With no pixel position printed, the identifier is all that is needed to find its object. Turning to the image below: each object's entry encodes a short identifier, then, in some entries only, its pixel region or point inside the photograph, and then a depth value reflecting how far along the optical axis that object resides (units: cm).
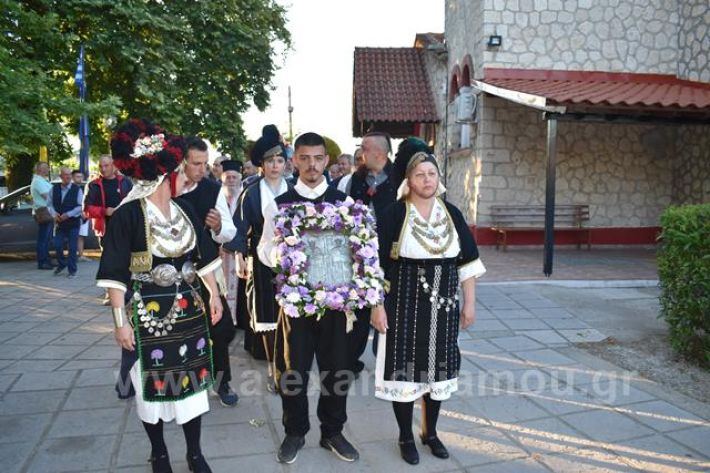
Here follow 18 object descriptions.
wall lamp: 1168
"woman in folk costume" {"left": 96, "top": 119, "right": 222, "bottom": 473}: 299
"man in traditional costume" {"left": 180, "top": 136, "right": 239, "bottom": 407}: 424
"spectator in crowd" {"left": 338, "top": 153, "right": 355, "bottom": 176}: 911
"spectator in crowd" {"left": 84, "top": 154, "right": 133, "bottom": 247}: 743
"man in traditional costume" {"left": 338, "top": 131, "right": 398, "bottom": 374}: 512
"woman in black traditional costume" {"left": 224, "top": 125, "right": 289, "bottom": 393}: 442
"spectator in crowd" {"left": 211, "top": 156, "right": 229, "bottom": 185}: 922
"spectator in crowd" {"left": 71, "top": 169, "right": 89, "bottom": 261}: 1137
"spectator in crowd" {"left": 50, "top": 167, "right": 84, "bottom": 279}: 970
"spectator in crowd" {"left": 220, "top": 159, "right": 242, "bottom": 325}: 587
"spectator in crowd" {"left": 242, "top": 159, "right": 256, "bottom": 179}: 932
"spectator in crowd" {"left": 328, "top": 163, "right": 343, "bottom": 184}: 1029
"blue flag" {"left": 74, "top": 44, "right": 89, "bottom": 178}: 1283
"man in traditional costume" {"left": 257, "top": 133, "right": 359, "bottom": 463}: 338
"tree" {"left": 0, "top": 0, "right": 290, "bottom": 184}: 1393
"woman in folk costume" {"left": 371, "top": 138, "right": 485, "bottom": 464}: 337
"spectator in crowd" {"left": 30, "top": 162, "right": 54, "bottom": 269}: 1036
